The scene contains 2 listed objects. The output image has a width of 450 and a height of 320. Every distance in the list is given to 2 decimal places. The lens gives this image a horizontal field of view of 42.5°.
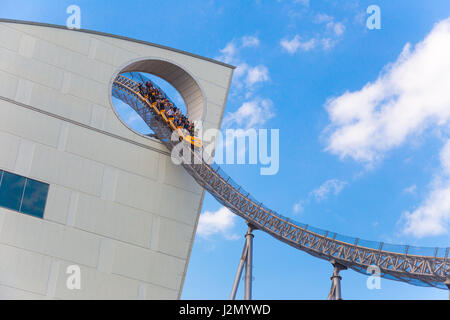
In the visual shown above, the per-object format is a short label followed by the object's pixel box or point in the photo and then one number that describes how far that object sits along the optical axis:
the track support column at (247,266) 23.98
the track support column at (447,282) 21.05
